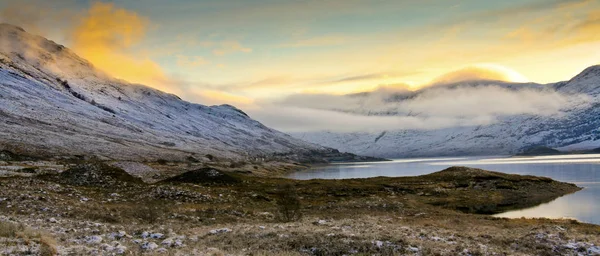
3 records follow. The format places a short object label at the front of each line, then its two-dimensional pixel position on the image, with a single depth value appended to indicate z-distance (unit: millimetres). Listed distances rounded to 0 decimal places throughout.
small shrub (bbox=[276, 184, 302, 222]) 43578
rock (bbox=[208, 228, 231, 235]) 30125
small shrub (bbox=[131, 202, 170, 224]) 36969
